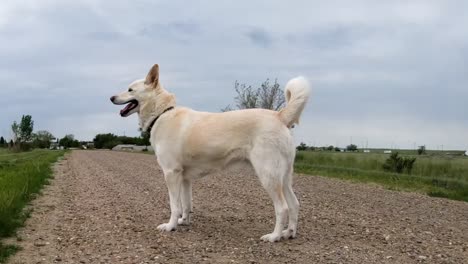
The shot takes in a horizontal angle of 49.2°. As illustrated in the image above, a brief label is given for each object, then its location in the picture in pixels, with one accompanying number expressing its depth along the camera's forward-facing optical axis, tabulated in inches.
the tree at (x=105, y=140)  5083.7
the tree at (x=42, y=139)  5035.4
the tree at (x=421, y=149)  2383.4
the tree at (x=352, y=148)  2839.6
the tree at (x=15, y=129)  4589.3
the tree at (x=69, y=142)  5219.5
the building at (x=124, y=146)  4211.1
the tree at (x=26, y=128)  4940.9
